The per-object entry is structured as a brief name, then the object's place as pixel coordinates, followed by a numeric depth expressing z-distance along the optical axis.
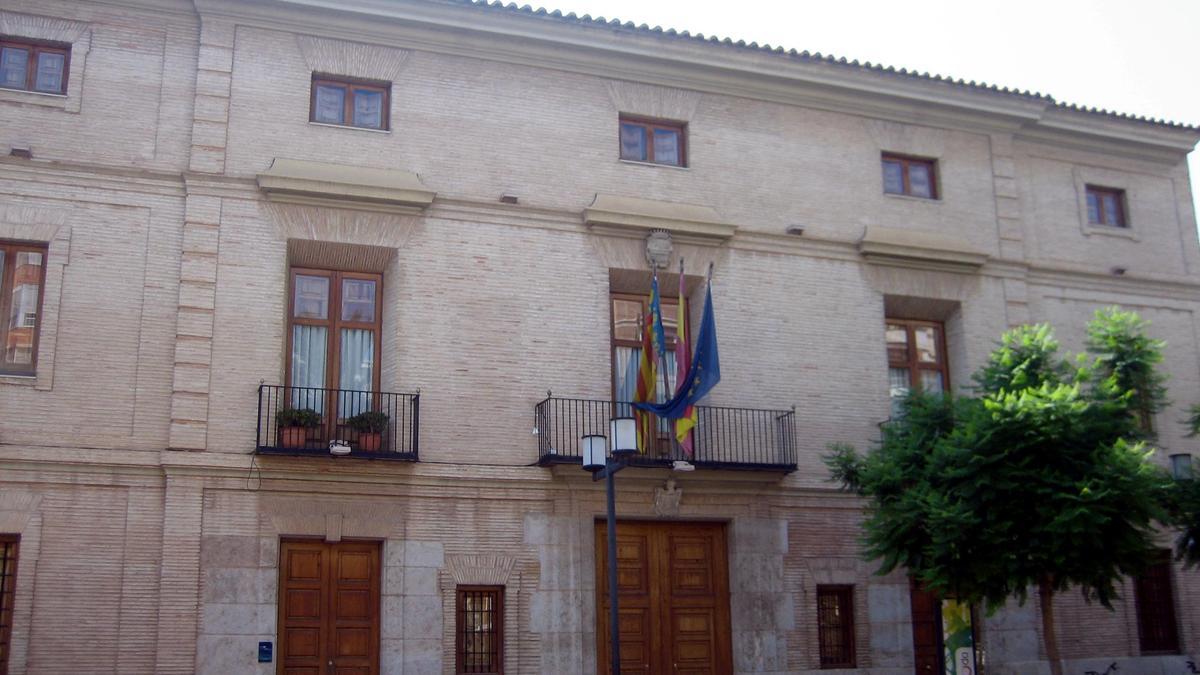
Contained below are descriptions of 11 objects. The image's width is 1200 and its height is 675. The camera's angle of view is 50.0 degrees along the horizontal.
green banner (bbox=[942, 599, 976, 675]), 17.69
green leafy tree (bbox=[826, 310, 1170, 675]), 14.87
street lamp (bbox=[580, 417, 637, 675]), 13.95
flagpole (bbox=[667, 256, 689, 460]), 17.59
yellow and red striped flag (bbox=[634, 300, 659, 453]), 17.44
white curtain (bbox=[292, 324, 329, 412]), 16.84
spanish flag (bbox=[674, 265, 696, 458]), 17.16
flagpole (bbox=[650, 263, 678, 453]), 17.52
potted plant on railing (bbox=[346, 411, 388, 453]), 16.39
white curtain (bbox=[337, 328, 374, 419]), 16.95
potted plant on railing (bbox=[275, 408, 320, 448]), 16.11
